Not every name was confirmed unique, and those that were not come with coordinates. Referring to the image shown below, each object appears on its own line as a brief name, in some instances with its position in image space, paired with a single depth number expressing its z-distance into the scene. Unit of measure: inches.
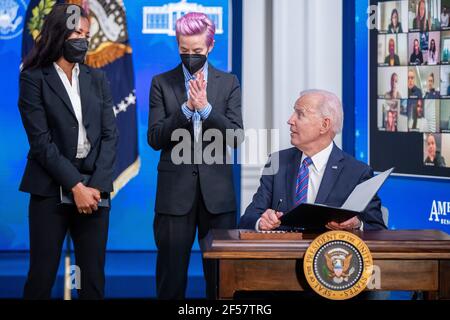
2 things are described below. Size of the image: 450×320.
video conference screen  200.2
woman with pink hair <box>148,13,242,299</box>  165.9
